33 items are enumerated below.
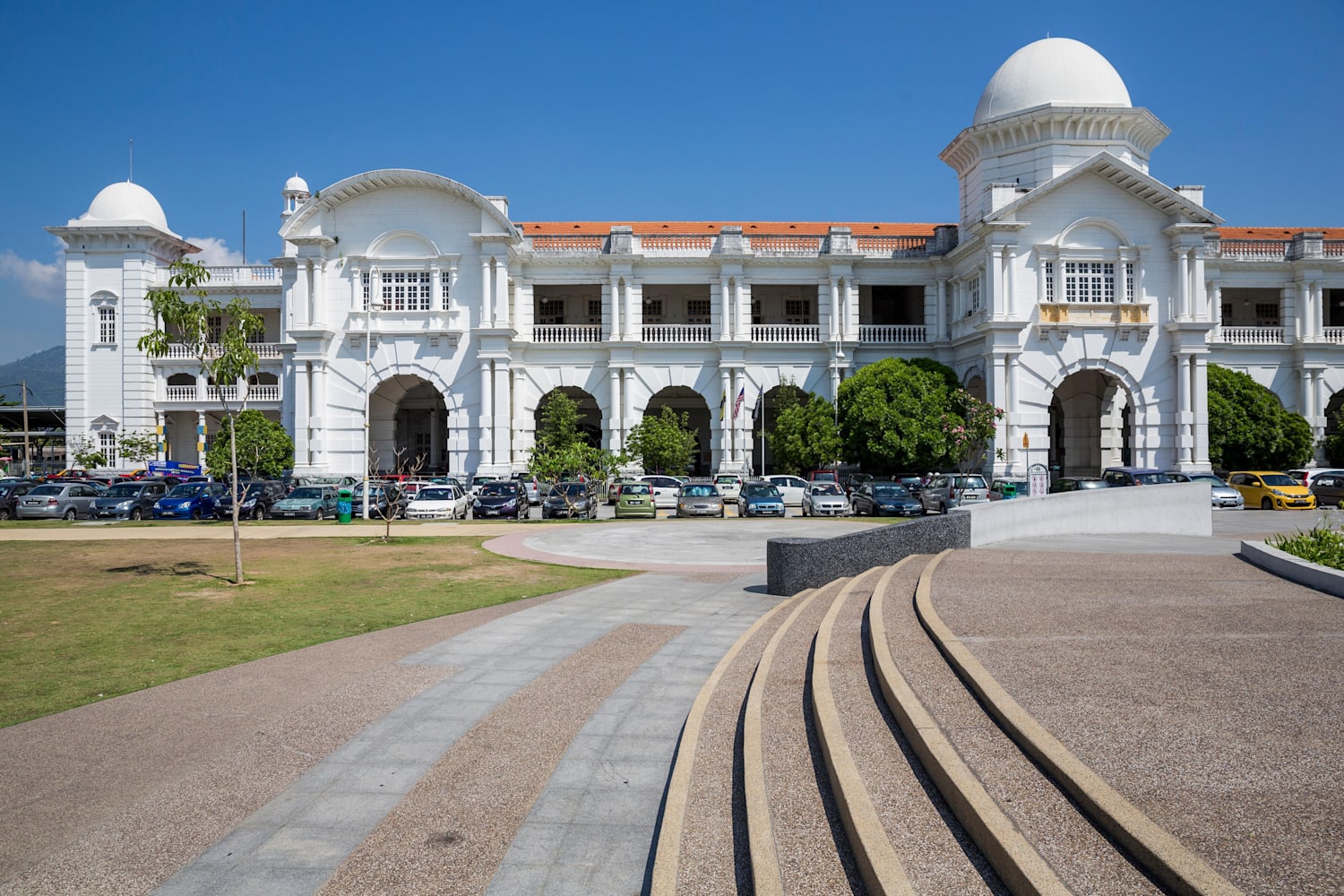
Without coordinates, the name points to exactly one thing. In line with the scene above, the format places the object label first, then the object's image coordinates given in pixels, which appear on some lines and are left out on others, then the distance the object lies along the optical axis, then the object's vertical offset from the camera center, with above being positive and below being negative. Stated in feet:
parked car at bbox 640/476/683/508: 123.03 -4.75
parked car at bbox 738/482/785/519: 105.29 -5.68
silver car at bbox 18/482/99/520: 106.93 -5.05
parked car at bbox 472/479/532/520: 107.96 -5.59
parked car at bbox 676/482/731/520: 107.14 -5.74
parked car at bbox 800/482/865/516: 106.83 -5.92
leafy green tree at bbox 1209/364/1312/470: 134.21 +3.37
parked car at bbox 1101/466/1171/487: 106.83 -3.22
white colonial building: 130.31 +26.03
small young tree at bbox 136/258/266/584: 49.29 +7.75
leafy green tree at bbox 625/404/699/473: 138.92 +2.09
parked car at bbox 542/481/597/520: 107.24 -5.90
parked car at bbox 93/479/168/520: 106.52 -4.81
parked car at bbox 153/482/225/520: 106.11 -5.07
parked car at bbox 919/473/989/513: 103.30 -4.74
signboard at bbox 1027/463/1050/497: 83.71 -3.02
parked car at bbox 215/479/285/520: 106.83 -4.96
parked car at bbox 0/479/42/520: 108.88 -4.09
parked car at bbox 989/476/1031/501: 106.93 -4.71
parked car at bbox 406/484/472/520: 104.83 -5.65
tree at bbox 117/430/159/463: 161.17 +2.90
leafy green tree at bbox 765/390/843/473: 134.21 +2.99
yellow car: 108.47 -5.43
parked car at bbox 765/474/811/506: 122.42 -4.72
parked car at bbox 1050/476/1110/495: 101.25 -3.83
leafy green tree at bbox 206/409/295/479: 137.80 +1.88
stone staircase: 13.56 -6.77
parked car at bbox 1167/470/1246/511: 109.70 -5.84
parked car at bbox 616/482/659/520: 109.40 -6.12
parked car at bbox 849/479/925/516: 105.09 -5.82
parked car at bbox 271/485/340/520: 107.76 -5.63
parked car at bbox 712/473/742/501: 125.90 -4.72
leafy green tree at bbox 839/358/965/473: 127.24 +5.37
